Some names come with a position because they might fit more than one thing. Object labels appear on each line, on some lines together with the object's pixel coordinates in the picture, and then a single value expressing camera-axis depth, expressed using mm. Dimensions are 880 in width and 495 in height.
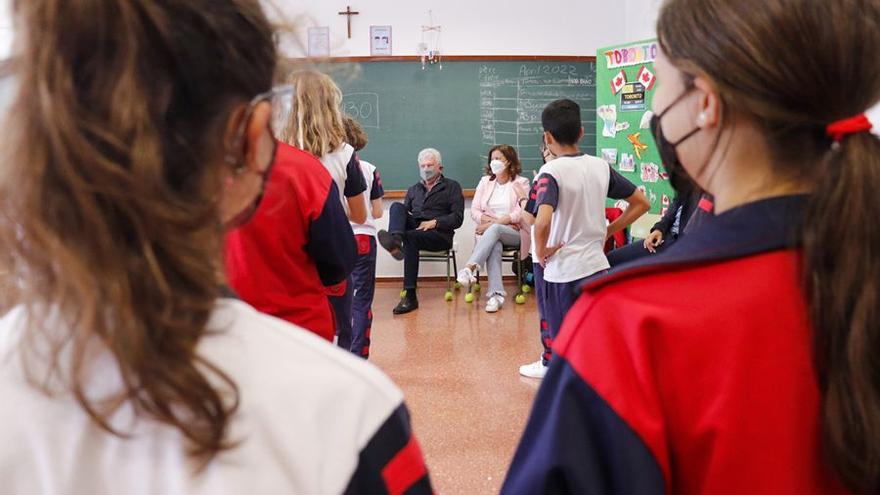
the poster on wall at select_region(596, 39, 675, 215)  4734
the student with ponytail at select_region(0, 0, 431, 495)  530
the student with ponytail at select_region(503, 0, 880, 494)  756
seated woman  5836
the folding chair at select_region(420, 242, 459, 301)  5965
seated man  5812
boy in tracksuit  3230
